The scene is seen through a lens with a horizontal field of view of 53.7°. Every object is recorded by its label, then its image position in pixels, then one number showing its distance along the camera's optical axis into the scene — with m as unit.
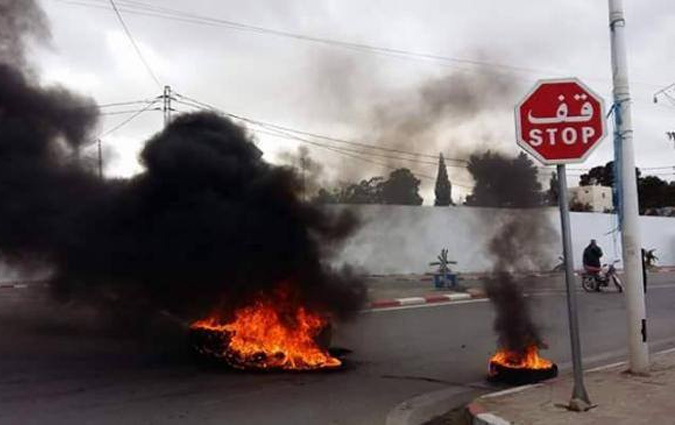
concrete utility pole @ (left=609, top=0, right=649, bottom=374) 6.88
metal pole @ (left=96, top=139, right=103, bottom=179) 9.66
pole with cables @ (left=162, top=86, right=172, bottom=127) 19.02
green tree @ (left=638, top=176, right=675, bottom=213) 66.75
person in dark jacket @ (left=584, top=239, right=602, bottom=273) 20.88
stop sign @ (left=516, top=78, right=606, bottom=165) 5.63
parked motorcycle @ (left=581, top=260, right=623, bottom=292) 20.77
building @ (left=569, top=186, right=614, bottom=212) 55.11
